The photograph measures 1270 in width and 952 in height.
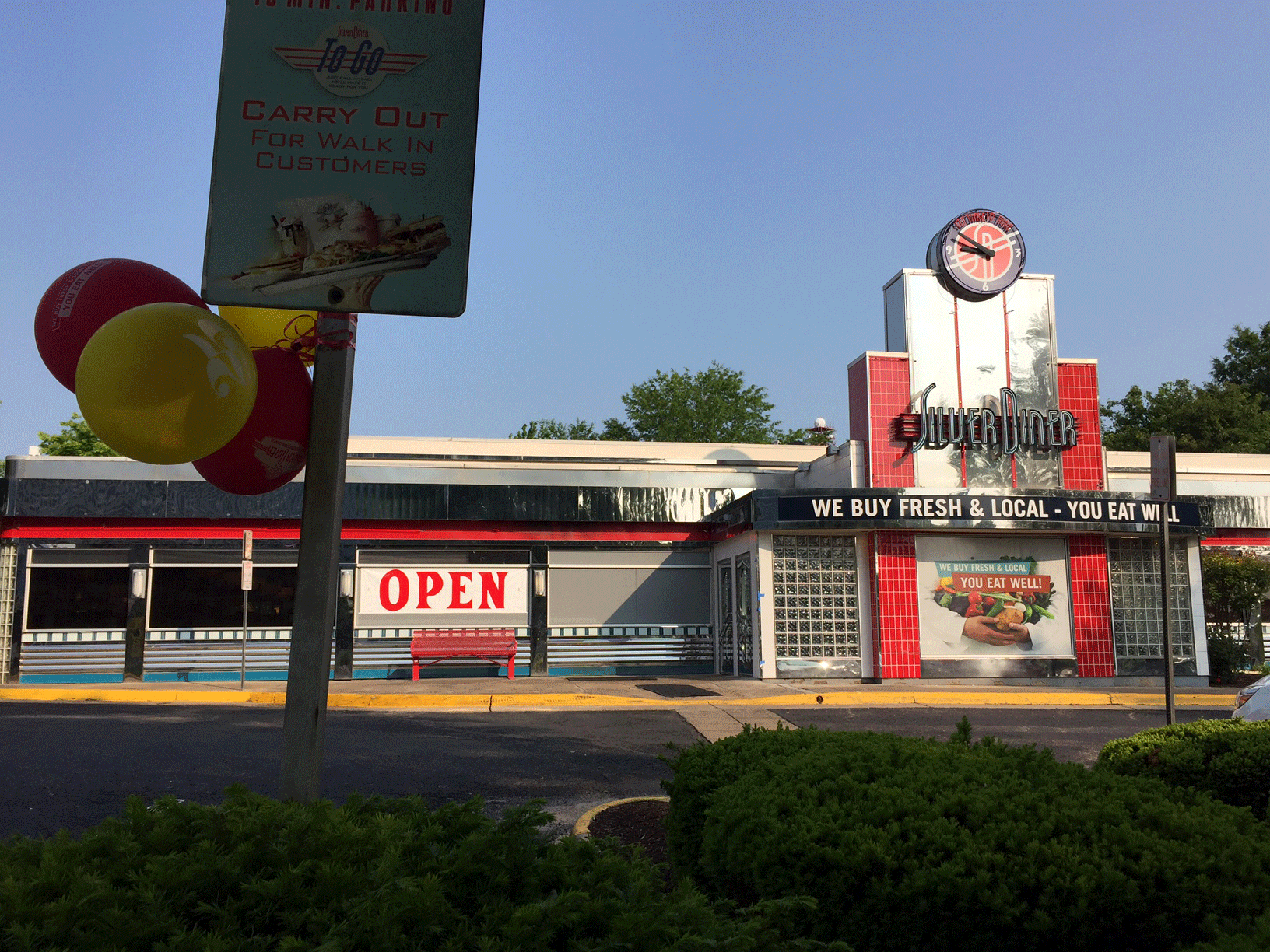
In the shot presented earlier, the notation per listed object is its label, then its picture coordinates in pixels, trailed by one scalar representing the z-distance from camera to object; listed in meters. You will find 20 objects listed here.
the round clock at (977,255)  20.27
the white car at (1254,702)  10.51
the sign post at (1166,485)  9.55
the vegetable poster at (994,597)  19.94
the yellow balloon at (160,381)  3.06
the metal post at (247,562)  17.66
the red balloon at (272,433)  3.57
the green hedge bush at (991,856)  3.06
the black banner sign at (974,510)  19.05
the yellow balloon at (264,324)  3.87
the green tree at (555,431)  64.94
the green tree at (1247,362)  51.97
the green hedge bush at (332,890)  1.98
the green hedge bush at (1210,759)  5.54
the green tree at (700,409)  58.09
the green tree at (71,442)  47.94
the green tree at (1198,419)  43.50
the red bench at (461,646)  20.86
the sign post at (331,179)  3.15
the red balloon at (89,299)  3.45
